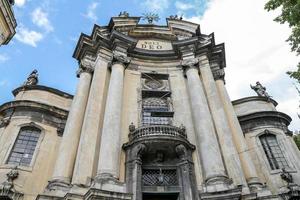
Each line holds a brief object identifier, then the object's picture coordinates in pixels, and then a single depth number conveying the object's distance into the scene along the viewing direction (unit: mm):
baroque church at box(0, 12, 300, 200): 14977
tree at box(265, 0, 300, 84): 11359
